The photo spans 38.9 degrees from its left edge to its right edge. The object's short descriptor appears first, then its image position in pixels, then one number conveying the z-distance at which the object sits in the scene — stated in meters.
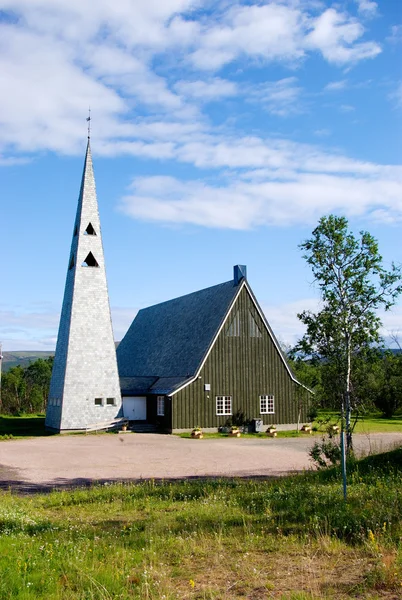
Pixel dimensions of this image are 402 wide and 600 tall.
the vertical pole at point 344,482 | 10.69
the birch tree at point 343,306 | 18.12
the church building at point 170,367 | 35.03
